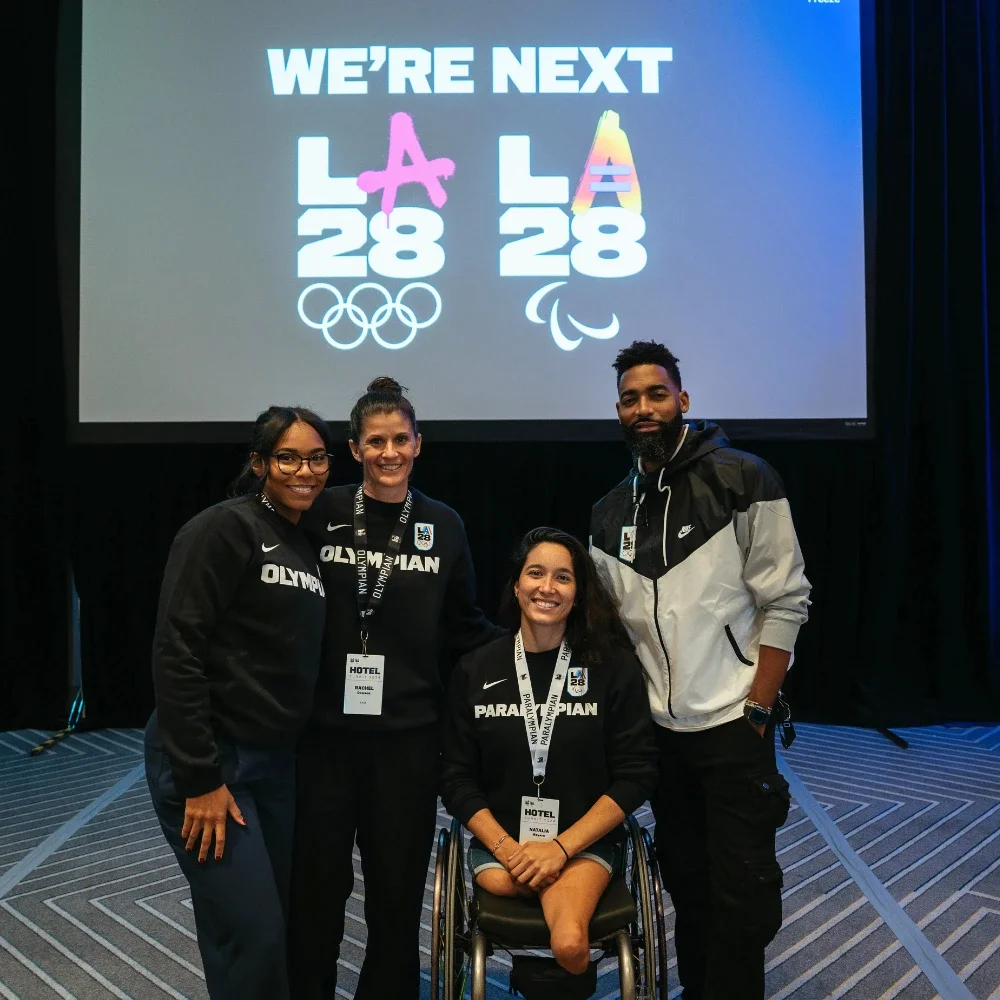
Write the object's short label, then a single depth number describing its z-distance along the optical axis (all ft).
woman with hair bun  6.16
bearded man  6.18
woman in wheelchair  6.02
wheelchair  5.47
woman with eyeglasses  5.27
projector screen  13.07
